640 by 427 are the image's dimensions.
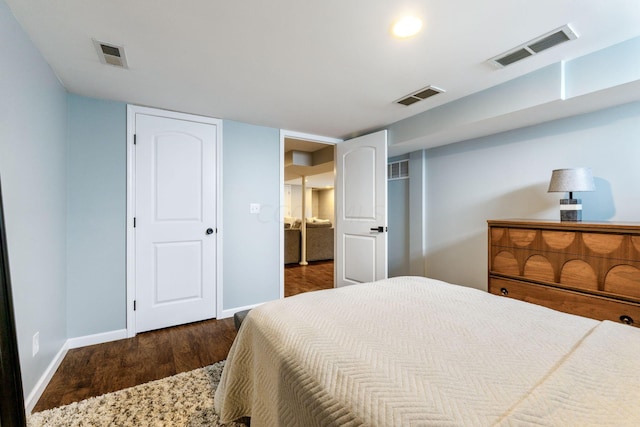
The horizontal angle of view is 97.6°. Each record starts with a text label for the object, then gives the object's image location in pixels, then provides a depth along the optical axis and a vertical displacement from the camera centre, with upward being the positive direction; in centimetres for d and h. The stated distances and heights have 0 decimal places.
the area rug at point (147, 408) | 147 -108
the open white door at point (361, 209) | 312 +6
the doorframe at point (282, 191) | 338 +29
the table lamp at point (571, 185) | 197 +20
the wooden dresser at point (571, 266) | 163 -35
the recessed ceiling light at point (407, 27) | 147 +102
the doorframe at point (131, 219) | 255 -4
